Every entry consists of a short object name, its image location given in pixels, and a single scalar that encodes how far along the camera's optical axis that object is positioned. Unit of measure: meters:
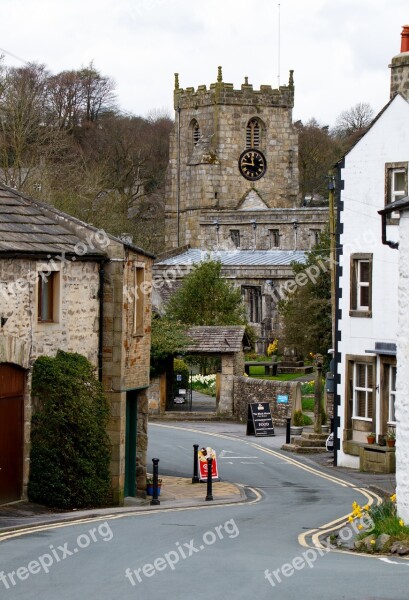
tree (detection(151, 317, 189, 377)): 50.44
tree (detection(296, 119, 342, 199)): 108.88
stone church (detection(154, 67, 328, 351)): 86.75
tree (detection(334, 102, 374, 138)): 120.81
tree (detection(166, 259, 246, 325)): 62.81
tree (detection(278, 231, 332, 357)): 57.03
